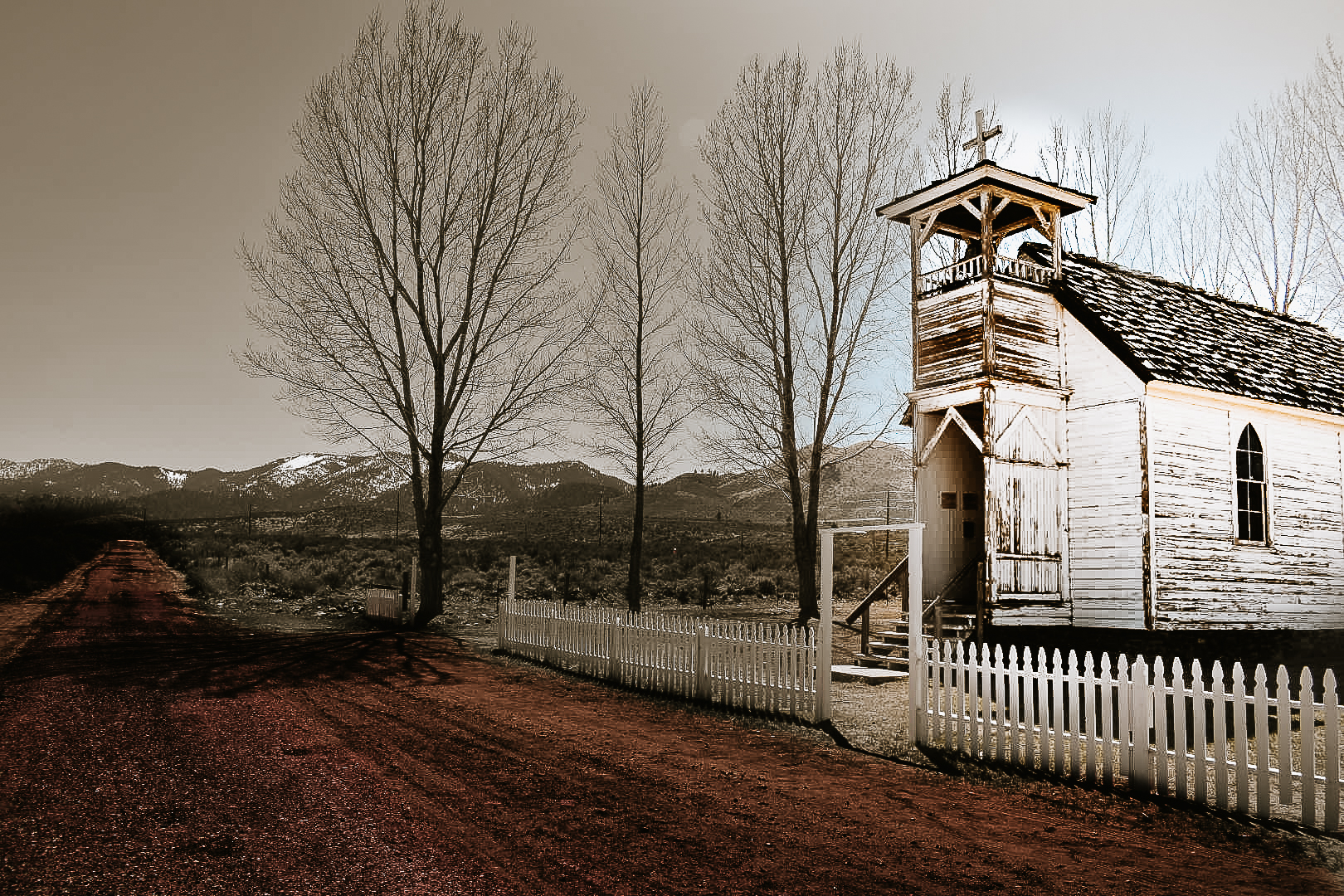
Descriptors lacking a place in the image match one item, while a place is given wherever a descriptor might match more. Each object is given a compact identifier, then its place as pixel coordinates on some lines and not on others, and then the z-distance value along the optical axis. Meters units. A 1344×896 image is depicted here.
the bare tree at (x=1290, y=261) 26.65
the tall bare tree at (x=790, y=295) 23.53
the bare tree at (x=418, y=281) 24.50
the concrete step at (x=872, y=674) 13.69
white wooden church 14.55
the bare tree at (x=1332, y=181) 21.34
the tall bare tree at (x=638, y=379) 26.47
